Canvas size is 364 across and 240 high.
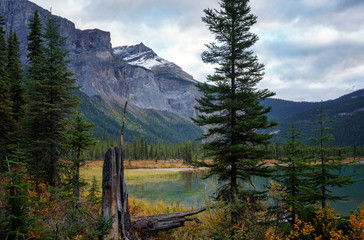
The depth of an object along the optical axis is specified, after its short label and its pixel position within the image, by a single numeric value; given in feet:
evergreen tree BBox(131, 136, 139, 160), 298.84
